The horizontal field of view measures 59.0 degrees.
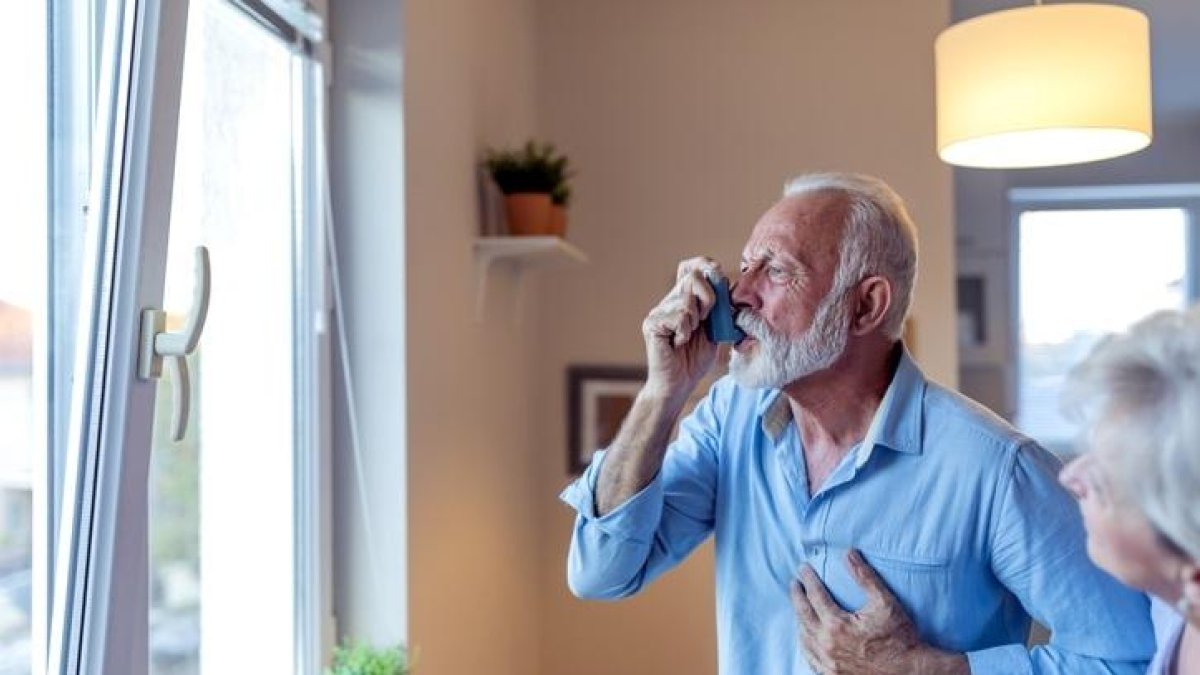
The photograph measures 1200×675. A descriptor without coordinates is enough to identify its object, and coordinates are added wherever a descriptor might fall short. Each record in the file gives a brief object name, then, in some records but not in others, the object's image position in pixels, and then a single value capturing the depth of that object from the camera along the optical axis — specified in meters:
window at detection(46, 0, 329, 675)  1.11
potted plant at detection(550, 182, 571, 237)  2.42
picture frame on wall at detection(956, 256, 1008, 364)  4.84
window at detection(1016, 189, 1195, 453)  5.26
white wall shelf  2.26
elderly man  1.12
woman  0.73
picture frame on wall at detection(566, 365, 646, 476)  2.96
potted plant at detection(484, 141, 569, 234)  2.33
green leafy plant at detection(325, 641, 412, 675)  1.68
